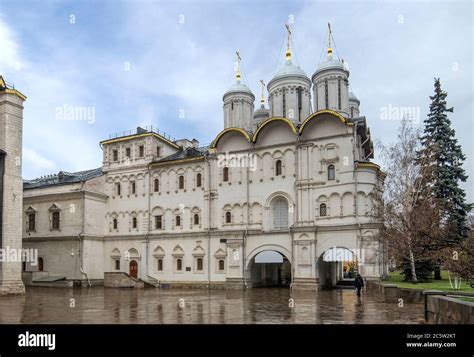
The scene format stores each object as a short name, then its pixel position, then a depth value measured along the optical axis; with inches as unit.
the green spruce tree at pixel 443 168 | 1256.8
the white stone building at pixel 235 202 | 1358.3
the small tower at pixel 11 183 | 1205.1
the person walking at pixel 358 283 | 1039.2
